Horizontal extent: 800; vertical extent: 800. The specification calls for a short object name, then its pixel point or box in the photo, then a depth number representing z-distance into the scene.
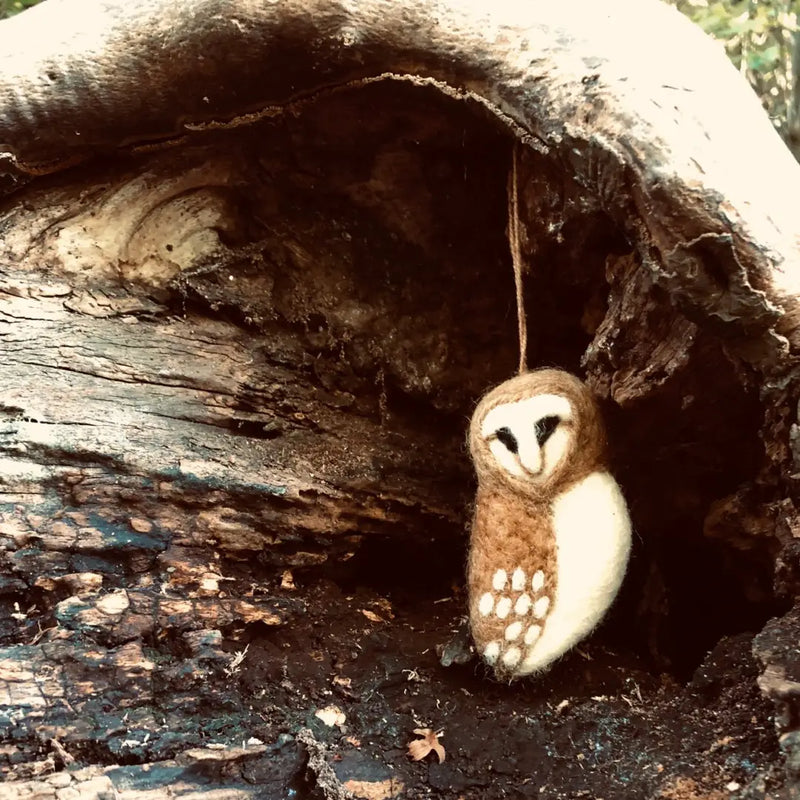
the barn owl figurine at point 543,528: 0.33
